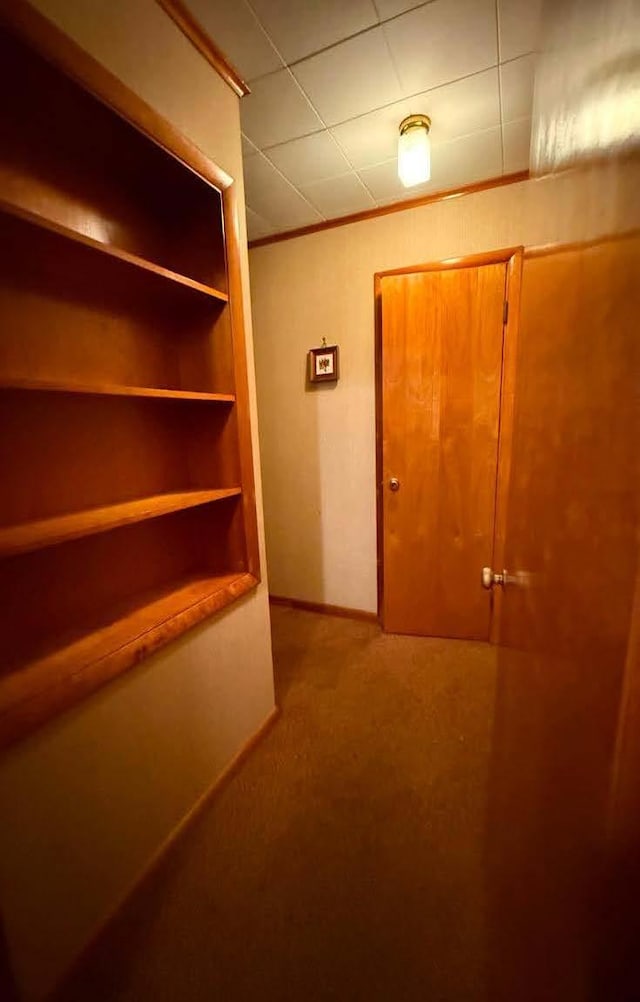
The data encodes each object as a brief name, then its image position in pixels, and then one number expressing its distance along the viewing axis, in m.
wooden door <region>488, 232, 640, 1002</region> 0.25
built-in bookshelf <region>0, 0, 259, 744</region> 0.80
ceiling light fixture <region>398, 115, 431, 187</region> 1.42
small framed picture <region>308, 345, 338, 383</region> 2.21
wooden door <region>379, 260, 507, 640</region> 1.86
